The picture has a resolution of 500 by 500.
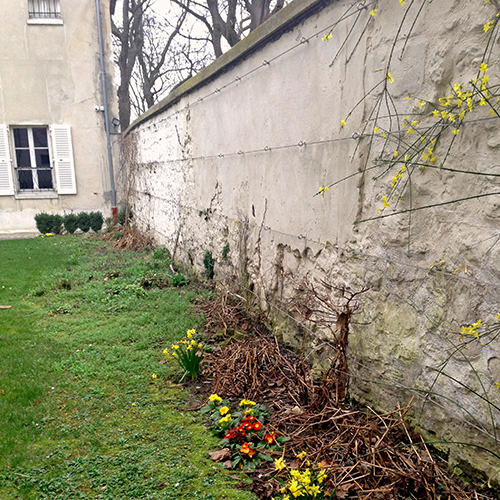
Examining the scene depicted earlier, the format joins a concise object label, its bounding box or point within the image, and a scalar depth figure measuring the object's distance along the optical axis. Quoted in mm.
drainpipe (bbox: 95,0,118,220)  11250
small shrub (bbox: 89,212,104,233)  11461
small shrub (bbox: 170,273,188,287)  5777
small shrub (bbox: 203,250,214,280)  5333
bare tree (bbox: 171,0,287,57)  11031
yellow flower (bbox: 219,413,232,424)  2502
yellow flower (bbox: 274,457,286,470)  2041
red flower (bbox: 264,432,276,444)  2385
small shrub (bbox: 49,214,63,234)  10992
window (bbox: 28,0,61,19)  11086
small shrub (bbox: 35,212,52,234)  10906
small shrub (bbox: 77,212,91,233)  11312
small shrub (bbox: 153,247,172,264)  7224
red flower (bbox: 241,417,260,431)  2450
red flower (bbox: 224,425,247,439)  2438
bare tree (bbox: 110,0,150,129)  15016
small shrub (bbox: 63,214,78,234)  11125
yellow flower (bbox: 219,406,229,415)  2566
